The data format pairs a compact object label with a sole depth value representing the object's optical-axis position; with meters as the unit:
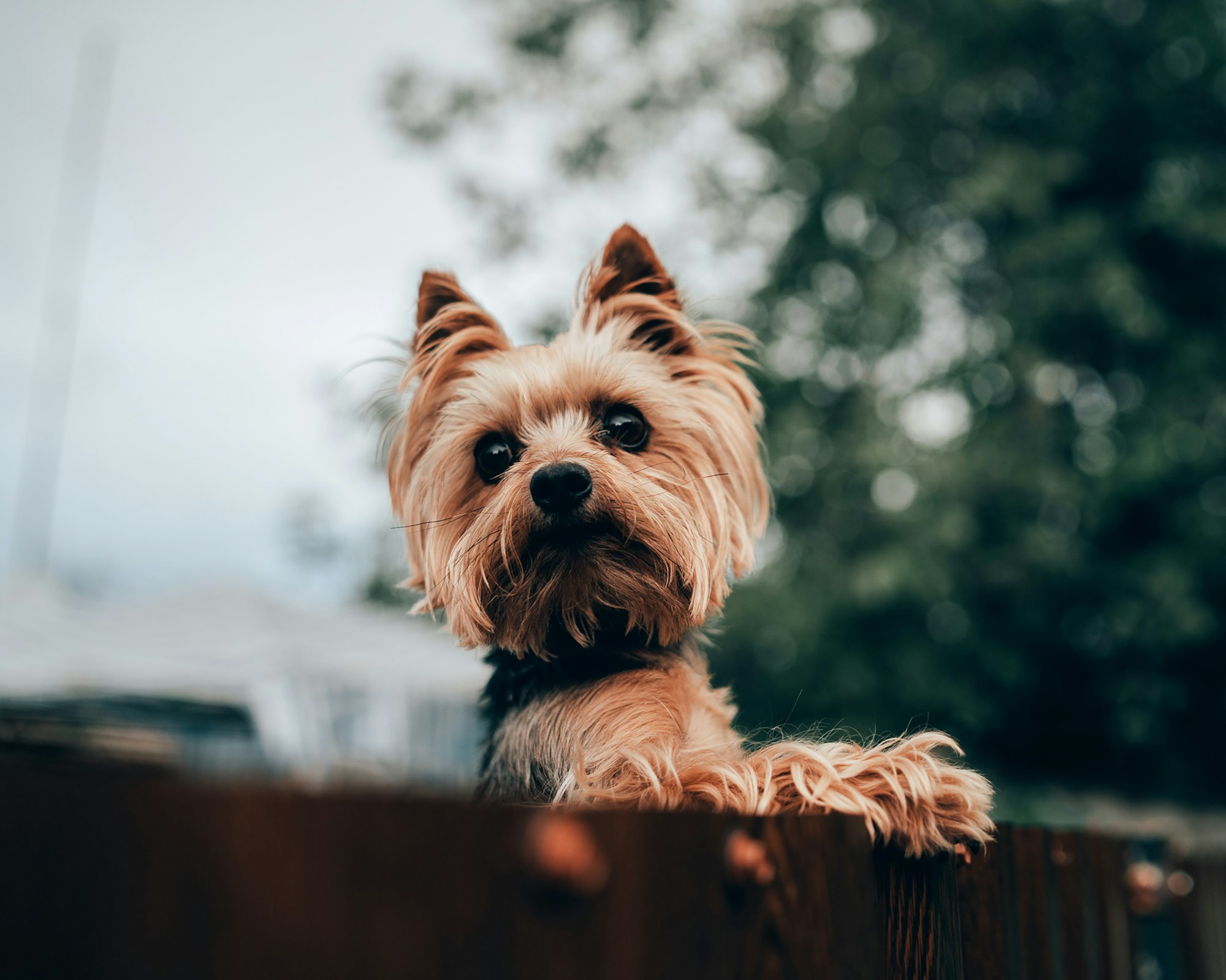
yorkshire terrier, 0.43
